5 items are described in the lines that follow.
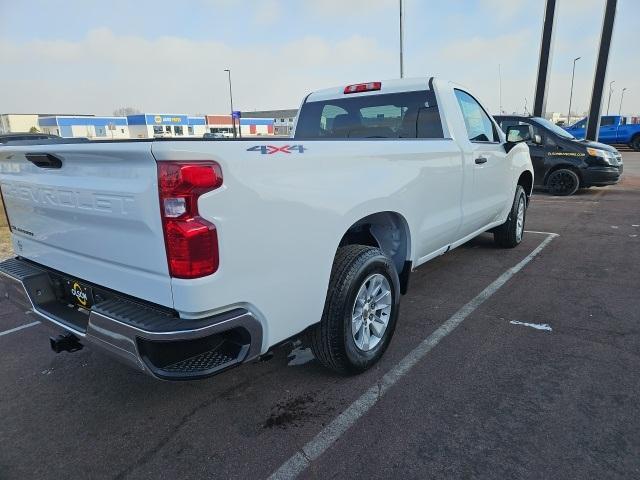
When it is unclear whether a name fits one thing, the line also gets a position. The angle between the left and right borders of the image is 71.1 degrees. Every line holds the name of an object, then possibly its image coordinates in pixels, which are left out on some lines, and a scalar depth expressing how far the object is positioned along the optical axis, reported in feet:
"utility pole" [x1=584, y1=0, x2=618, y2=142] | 56.80
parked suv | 33.81
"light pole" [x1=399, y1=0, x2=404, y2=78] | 54.60
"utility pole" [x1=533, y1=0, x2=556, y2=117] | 56.24
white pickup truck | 6.23
